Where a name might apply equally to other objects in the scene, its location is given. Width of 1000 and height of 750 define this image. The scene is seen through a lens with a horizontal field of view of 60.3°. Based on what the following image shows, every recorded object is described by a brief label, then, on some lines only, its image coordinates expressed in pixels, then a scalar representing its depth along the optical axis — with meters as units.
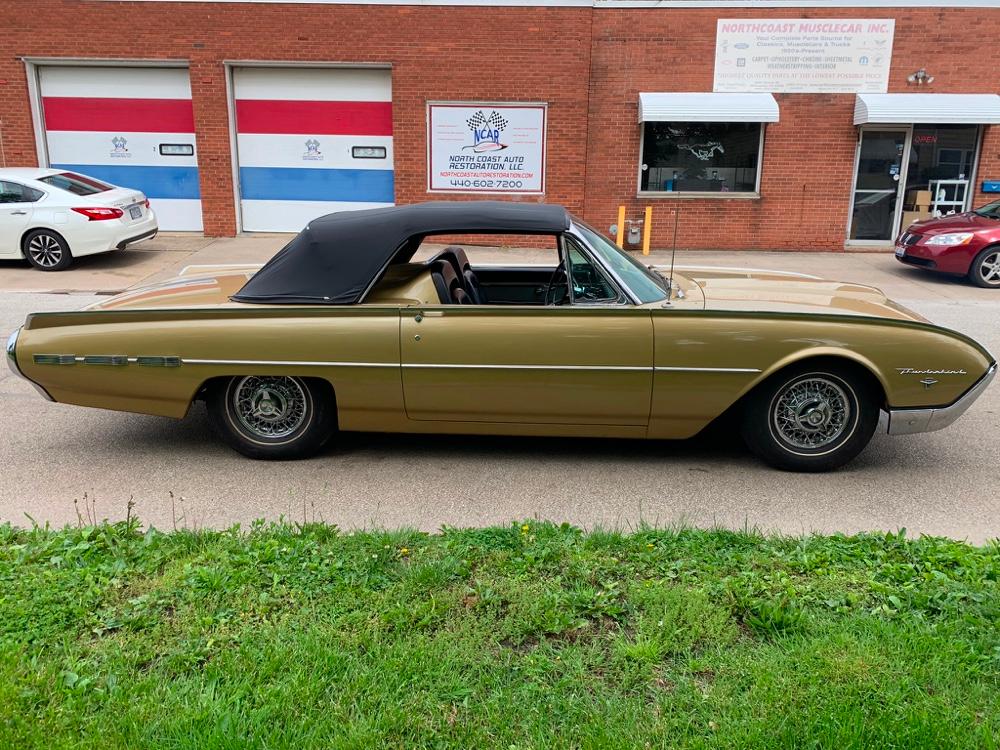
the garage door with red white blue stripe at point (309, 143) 16.19
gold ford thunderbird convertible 4.86
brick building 15.38
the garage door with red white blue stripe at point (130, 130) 16.39
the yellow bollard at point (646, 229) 15.38
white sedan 12.84
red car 12.56
